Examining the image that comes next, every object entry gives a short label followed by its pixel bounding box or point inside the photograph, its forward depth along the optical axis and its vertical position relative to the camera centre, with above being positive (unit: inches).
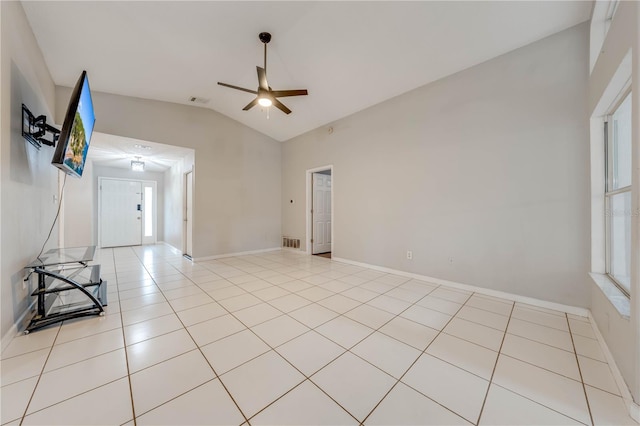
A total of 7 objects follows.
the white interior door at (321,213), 229.1 +0.2
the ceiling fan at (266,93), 114.2 +62.4
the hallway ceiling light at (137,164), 218.5 +46.7
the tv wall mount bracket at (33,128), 87.6 +35.0
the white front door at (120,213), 260.2 +0.3
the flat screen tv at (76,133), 76.9 +31.0
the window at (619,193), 75.5 +6.9
